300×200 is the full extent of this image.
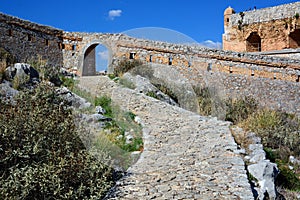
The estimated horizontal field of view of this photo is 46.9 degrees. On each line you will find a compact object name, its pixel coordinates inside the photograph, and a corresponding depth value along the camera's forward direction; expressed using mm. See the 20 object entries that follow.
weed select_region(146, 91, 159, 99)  11919
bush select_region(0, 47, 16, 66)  12298
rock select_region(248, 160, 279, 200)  5840
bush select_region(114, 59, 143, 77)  15263
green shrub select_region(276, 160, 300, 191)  7152
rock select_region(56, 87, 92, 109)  9258
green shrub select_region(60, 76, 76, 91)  11718
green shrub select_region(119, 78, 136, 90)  12791
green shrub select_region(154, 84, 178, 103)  13234
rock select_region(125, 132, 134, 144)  7753
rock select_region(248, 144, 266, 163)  6910
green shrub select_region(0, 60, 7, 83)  9406
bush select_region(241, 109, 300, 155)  9648
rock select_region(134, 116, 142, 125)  9373
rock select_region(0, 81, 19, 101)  8087
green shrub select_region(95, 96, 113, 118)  9955
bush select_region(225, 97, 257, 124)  11872
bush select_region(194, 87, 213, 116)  11812
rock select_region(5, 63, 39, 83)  9675
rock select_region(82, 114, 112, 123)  8096
